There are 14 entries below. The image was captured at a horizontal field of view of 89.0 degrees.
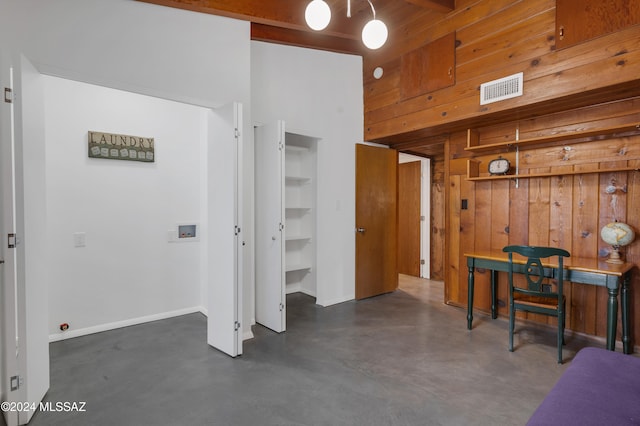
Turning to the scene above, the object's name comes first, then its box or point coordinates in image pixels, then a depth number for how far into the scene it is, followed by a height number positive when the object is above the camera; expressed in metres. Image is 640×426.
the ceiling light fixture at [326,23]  2.09 +1.23
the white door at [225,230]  2.66 -0.18
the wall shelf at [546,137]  2.72 +0.66
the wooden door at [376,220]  4.36 -0.17
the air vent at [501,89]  2.98 +1.12
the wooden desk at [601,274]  2.50 -0.55
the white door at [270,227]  3.20 -0.19
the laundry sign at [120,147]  3.19 +0.63
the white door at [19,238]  1.82 -0.17
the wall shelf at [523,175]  2.77 +0.33
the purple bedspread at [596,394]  1.16 -0.74
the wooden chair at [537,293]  2.60 -0.71
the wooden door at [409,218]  5.67 -0.18
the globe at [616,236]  2.72 -0.24
